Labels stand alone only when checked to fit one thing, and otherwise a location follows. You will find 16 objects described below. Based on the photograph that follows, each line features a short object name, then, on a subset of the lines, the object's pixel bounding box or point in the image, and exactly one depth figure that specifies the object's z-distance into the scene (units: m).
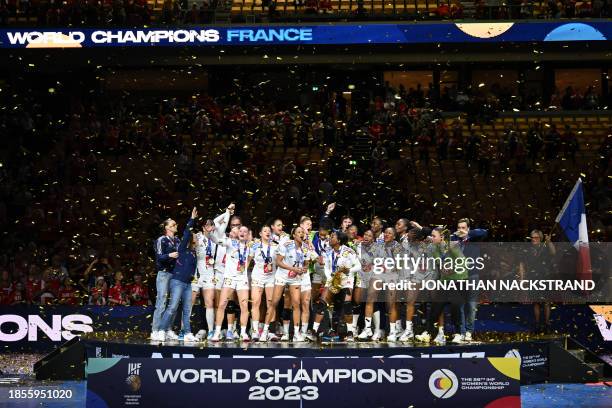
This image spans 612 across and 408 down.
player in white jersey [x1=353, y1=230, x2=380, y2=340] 14.94
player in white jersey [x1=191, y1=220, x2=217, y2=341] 14.61
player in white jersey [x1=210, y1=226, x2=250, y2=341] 14.54
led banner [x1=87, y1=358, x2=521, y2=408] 11.30
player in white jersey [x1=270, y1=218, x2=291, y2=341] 14.50
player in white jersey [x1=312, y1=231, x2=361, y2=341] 14.66
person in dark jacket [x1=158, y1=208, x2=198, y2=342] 14.36
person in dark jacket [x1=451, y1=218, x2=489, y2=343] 14.59
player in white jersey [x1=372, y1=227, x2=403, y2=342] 14.86
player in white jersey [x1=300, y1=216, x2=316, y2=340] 14.48
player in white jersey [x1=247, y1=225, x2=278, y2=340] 14.51
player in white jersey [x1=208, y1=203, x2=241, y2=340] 14.49
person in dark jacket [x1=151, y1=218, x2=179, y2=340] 14.29
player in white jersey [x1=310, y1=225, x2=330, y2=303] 14.76
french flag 16.39
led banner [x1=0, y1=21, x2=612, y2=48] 22.67
